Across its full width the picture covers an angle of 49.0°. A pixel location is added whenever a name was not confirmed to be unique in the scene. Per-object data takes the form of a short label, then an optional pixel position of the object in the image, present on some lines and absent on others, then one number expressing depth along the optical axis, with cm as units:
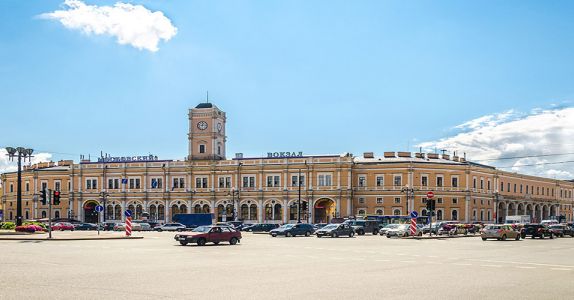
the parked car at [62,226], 7725
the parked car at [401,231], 5806
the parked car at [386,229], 6084
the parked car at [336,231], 5825
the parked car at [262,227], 7506
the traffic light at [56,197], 4803
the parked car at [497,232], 5150
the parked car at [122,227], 7875
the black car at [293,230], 6062
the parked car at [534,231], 5775
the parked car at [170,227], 8072
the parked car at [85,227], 8462
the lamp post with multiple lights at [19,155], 5594
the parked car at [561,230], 6238
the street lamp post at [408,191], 9678
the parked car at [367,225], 6962
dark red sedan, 4125
